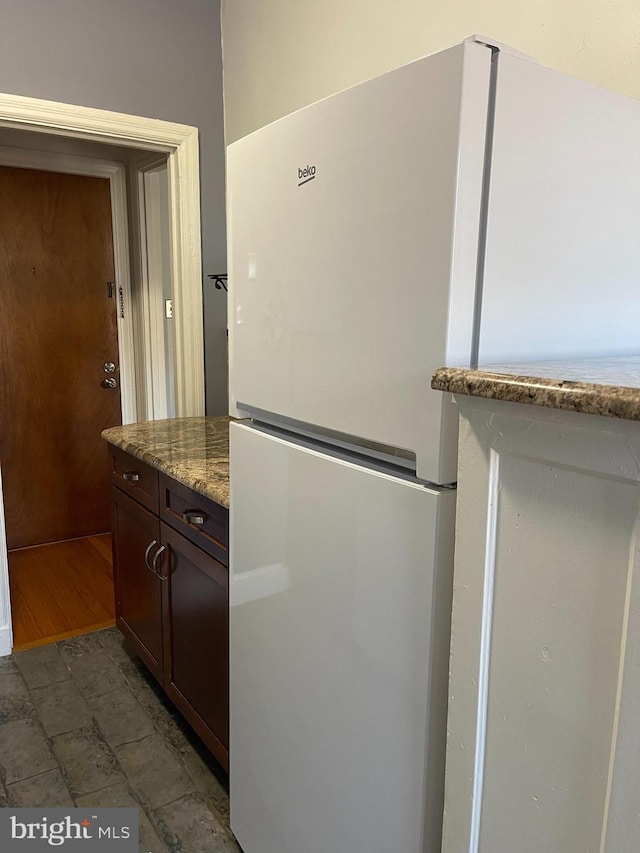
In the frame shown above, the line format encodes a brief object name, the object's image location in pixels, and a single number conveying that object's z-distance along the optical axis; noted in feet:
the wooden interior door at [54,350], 10.89
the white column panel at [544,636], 2.03
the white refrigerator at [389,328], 2.63
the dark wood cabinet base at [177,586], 5.41
